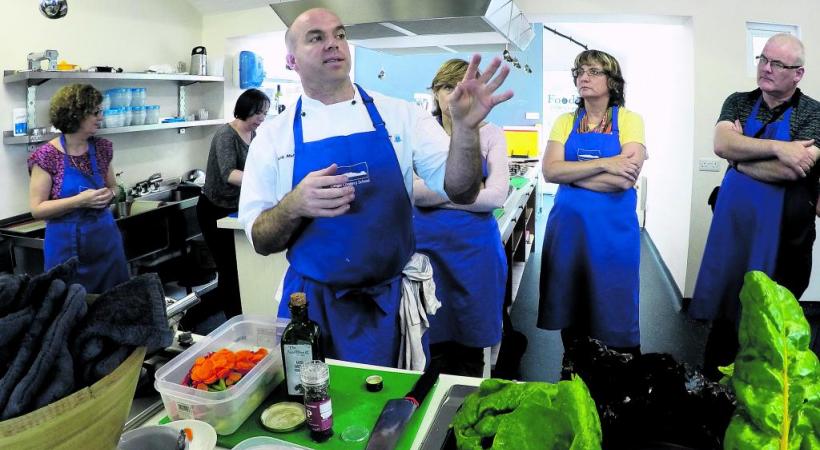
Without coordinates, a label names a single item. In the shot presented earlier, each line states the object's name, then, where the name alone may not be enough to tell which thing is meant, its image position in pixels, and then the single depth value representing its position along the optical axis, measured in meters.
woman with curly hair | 2.85
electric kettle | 5.08
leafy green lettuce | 0.58
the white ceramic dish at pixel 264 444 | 0.90
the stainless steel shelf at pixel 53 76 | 3.57
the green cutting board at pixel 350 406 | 1.04
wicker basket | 0.58
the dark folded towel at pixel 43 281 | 0.70
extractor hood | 2.38
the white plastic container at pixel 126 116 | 4.27
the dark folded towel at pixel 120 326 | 0.67
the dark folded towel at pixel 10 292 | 0.67
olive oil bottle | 1.14
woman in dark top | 3.40
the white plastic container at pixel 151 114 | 4.54
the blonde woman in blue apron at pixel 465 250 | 2.52
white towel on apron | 1.70
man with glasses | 2.40
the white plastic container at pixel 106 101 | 4.27
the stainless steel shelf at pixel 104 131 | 3.65
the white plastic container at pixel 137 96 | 4.45
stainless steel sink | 3.57
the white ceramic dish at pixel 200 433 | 0.86
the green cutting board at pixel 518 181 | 4.34
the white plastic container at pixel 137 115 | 4.40
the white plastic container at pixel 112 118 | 4.13
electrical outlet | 4.06
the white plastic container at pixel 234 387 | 1.06
